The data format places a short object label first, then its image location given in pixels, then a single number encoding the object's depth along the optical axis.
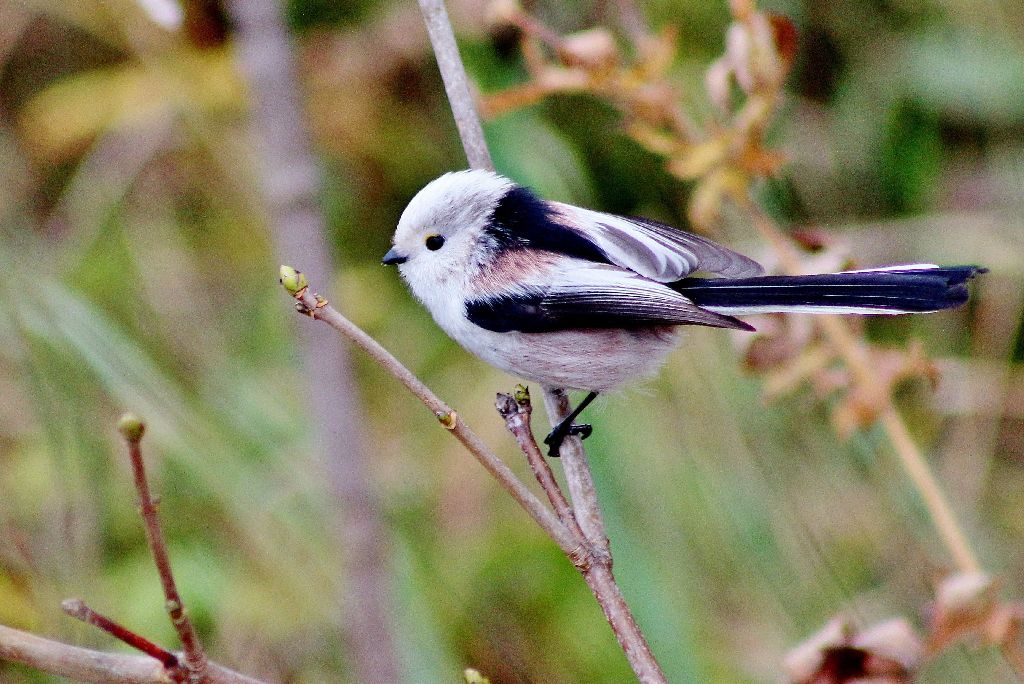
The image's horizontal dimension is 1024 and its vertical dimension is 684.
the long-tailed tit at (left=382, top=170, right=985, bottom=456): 3.52
